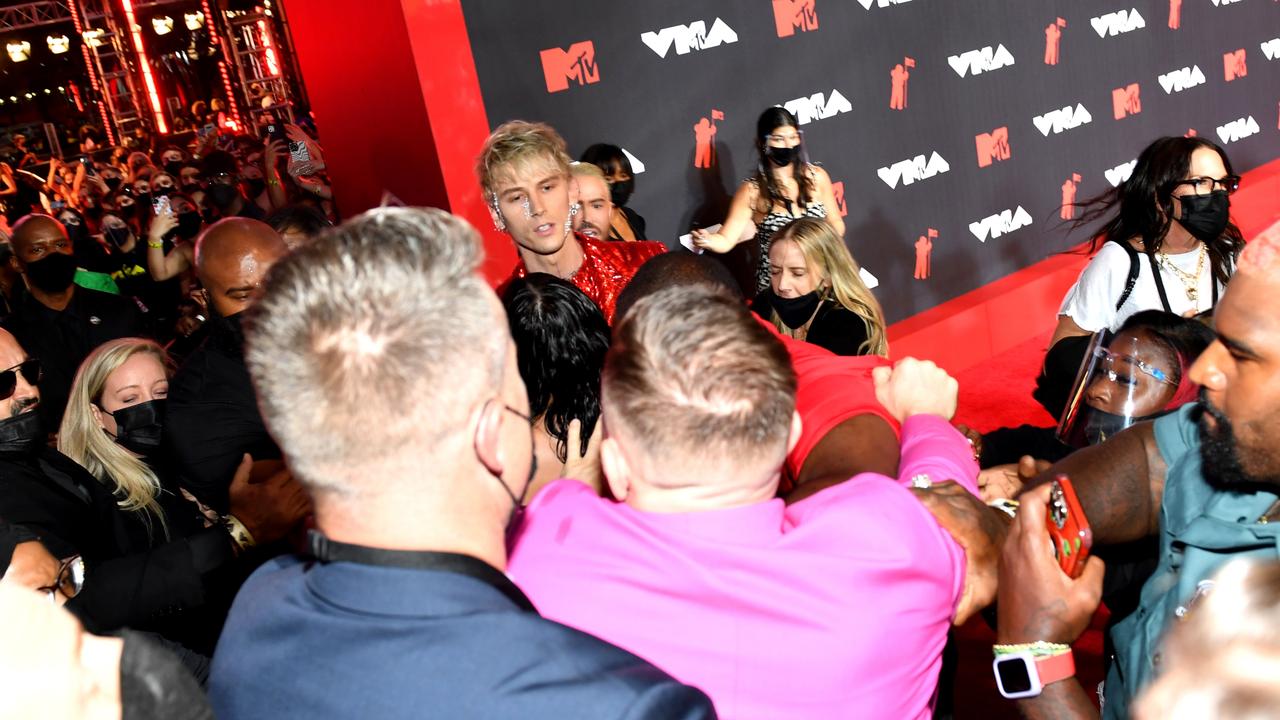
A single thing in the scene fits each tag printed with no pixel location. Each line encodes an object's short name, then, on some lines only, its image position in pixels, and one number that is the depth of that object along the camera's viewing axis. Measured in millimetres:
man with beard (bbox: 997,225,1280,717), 1480
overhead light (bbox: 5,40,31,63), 22766
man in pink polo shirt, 1241
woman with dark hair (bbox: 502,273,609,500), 2070
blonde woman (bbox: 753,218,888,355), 3527
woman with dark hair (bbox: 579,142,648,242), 4832
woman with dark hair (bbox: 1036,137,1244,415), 3400
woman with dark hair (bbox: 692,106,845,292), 4941
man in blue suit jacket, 1007
